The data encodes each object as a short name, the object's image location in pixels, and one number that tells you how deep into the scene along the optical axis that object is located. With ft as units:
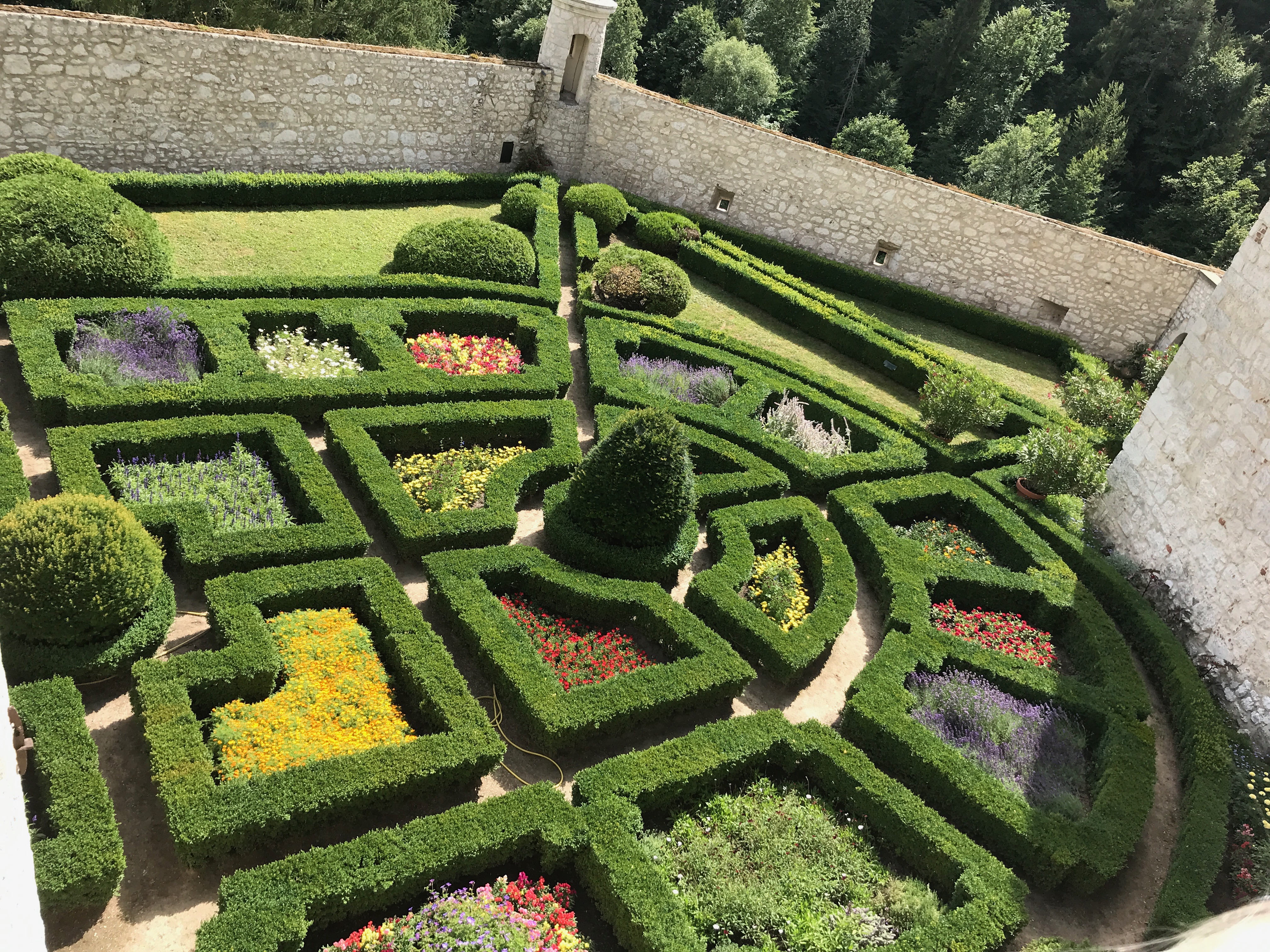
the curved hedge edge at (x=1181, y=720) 21.70
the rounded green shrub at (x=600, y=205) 52.54
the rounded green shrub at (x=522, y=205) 50.44
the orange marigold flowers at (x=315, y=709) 20.59
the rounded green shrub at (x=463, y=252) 42.60
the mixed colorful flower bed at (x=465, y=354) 37.22
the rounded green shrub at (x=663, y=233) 52.26
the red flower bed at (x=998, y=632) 29.53
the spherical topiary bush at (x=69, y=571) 20.42
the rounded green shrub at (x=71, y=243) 32.45
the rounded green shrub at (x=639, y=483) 27.63
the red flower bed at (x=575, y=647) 24.85
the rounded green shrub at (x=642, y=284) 44.73
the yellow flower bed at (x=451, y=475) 29.89
